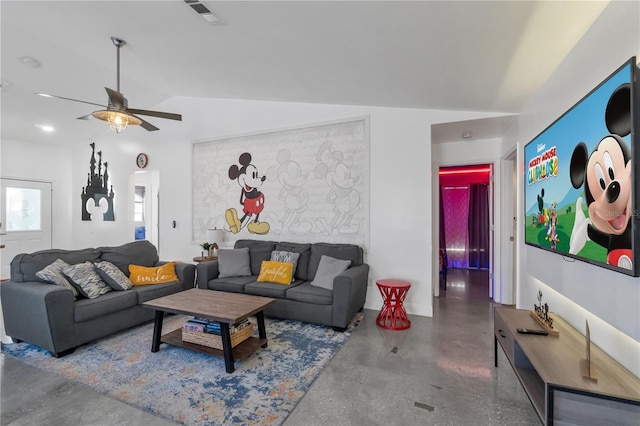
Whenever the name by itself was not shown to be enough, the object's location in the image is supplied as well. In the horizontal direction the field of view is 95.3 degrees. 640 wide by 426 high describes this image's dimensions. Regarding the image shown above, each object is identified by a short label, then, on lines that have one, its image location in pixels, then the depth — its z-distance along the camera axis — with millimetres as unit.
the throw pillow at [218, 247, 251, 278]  3963
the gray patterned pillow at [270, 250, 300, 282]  3838
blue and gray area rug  1872
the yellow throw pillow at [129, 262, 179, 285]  3420
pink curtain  6797
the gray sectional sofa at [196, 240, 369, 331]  3105
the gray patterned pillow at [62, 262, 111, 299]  2865
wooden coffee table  2316
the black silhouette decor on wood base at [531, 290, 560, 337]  1844
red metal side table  3242
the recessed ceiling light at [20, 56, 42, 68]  3531
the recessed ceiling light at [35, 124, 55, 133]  5380
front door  5602
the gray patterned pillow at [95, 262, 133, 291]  3133
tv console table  1229
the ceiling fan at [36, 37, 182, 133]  2738
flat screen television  1240
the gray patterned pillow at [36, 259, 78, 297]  2717
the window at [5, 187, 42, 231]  5738
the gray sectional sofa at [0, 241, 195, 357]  2494
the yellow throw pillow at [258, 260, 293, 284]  3627
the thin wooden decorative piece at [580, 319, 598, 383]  1325
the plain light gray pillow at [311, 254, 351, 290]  3420
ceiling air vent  2186
